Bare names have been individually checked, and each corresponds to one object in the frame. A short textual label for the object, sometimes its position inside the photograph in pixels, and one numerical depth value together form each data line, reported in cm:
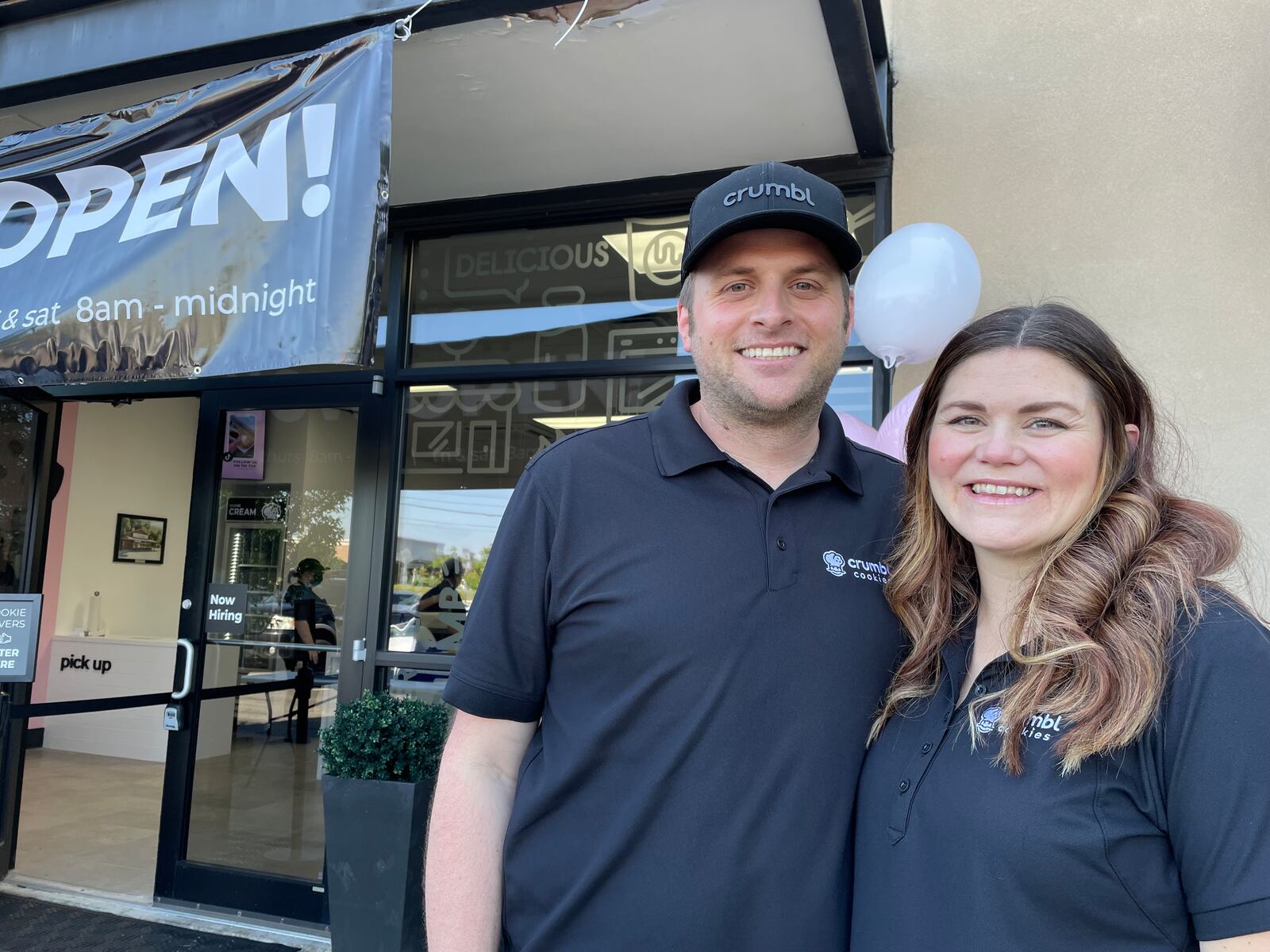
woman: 111
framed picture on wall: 930
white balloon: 281
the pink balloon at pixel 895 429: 261
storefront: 361
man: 140
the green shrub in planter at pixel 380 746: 337
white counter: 808
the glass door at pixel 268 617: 430
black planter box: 328
